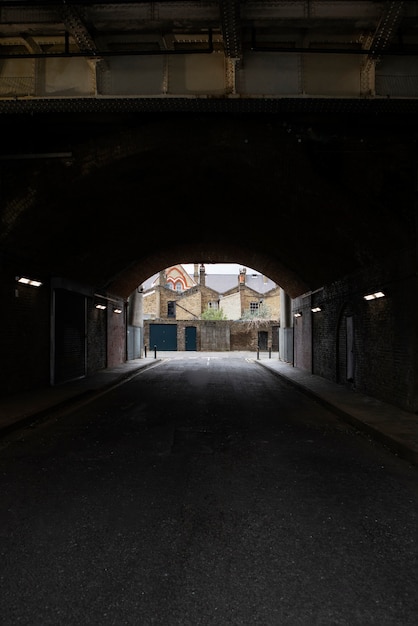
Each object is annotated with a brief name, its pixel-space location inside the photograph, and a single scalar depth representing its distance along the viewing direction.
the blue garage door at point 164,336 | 48.59
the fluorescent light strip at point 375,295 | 10.96
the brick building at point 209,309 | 46.66
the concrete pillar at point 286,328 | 25.19
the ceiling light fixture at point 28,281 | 12.10
